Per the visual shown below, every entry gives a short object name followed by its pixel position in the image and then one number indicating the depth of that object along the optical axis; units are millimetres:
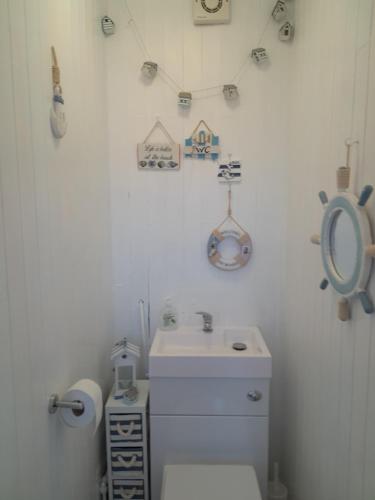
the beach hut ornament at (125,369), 1699
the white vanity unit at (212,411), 1588
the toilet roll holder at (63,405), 1106
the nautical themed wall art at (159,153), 1853
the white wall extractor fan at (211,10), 1748
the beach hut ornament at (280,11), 1679
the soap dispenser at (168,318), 1904
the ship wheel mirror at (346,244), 937
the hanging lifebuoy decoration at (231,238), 1889
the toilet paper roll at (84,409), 1126
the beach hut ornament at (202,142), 1844
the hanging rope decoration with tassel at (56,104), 1128
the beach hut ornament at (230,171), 1866
